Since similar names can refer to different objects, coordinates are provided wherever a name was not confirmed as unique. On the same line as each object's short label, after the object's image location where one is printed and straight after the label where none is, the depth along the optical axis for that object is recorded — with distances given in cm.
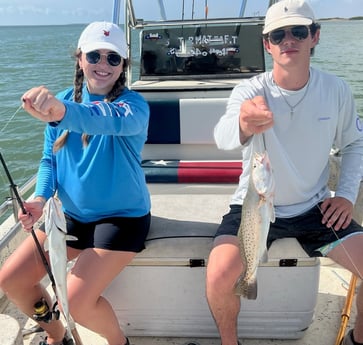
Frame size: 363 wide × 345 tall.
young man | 222
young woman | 220
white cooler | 245
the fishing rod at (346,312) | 253
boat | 249
